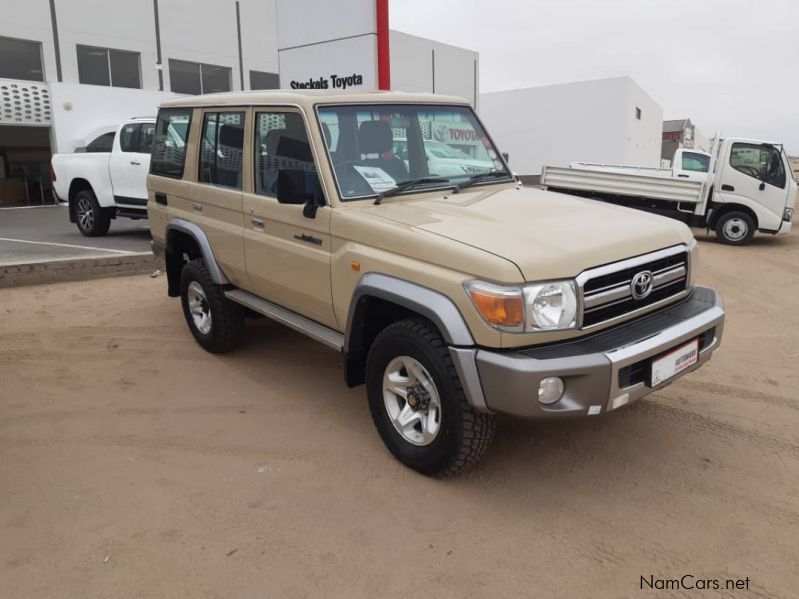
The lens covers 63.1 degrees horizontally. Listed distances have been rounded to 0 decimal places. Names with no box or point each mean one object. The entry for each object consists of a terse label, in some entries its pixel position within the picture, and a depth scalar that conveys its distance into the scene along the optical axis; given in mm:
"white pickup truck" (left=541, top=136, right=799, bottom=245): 12227
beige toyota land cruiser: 2893
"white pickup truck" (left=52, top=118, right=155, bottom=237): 9906
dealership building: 17078
